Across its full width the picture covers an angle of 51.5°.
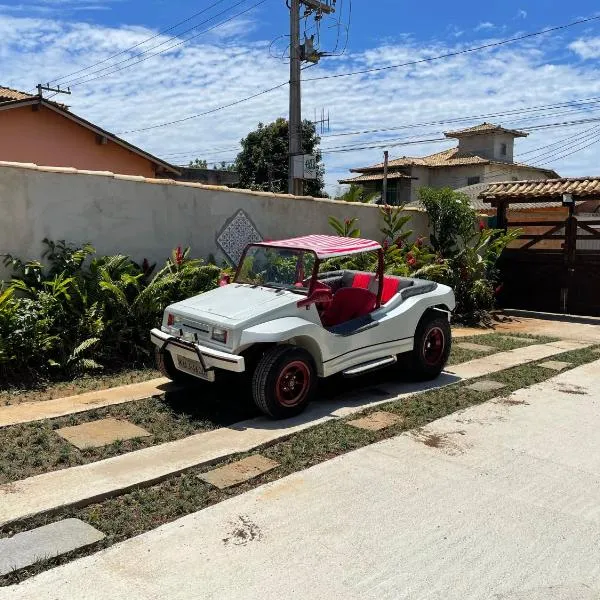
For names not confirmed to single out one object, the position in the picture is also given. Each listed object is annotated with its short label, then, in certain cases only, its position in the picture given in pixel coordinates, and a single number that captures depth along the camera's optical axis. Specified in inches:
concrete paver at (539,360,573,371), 318.3
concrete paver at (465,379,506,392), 271.9
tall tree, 1445.6
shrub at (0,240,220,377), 258.7
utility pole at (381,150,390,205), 1527.9
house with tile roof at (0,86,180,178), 578.6
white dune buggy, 214.5
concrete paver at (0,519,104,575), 125.5
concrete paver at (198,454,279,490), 167.5
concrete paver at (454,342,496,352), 368.8
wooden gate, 529.3
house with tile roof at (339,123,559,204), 1743.4
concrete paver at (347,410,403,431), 215.8
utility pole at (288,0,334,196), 664.4
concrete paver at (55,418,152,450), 192.4
